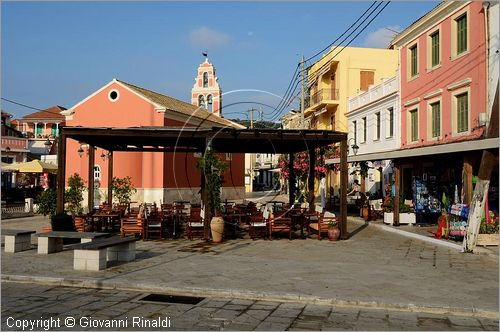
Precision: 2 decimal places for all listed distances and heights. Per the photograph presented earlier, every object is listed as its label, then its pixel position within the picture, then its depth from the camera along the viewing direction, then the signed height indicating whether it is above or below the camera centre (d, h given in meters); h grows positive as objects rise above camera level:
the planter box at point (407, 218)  19.89 -1.39
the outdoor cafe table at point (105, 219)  16.93 -1.40
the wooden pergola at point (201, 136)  15.20 +1.42
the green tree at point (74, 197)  17.78 -0.59
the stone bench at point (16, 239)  12.85 -1.54
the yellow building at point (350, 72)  39.00 +8.56
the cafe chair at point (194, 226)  15.91 -1.42
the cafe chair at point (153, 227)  15.76 -1.49
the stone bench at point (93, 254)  10.28 -1.52
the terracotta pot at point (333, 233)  15.68 -1.58
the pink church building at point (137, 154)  33.28 +1.81
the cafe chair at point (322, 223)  16.02 -1.32
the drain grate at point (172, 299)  7.98 -1.89
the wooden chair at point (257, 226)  15.95 -1.40
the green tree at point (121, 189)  21.25 -0.36
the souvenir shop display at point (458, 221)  14.79 -1.15
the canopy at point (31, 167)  29.62 +0.75
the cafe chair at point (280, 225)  15.81 -1.37
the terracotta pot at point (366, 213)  22.56 -1.37
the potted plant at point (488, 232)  13.62 -1.34
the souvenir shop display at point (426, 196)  20.19 -0.52
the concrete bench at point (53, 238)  12.35 -1.42
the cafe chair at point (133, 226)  15.60 -1.42
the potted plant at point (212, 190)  15.02 -0.27
